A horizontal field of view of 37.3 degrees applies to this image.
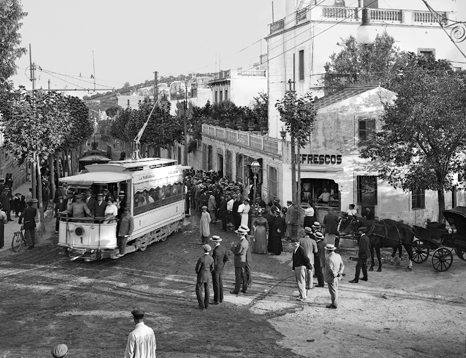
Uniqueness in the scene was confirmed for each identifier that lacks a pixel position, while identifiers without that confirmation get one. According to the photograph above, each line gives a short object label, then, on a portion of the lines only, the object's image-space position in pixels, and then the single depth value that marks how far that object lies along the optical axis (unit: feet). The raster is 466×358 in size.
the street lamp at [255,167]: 90.94
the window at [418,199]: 89.71
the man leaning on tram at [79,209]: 63.10
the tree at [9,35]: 90.48
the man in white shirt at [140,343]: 30.25
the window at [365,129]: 88.69
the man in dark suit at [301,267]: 51.13
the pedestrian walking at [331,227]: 65.47
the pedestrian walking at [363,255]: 54.70
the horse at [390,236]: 60.75
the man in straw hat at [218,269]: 49.70
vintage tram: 62.34
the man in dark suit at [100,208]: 62.69
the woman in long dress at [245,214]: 77.76
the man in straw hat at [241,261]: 52.80
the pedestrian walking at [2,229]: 72.08
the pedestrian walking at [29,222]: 70.95
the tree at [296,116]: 79.46
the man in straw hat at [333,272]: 48.11
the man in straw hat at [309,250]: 53.52
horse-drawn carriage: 60.08
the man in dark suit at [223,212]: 83.82
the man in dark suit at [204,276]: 47.91
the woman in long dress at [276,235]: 68.95
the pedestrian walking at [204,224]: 72.33
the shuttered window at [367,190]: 89.04
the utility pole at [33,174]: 88.38
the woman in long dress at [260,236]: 69.82
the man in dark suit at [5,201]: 88.74
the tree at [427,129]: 69.72
